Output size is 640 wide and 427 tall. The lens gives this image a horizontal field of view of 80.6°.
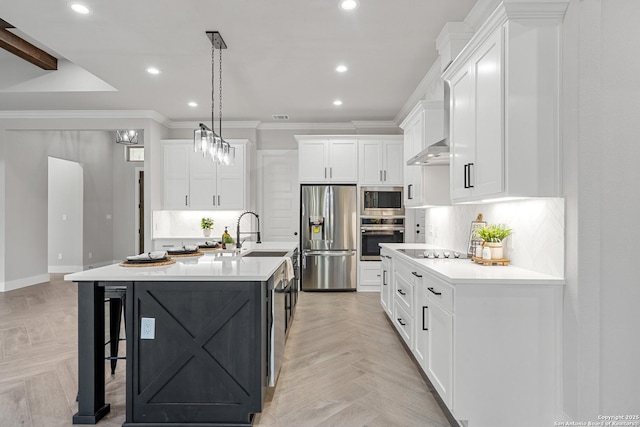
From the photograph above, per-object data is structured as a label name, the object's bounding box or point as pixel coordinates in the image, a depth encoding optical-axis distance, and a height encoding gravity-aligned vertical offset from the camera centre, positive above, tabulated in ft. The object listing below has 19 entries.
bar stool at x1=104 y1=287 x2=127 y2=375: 9.09 -2.75
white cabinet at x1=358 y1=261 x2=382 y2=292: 19.83 -3.12
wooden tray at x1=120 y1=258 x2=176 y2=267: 8.25 -1.09
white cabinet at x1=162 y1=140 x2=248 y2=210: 21.09 +1.91
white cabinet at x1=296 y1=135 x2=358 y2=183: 20.03 +3.01
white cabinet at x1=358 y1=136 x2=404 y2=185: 19.95 +2.96
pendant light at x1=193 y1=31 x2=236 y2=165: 10.43 +2.13
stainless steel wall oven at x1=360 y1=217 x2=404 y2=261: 19.66 -0.94
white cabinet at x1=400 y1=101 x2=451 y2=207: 12.15 +2.32
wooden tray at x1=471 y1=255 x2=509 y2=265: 8.41 -1.01
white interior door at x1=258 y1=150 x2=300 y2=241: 22.68 +1.29
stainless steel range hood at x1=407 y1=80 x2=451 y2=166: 10.12 +1.77
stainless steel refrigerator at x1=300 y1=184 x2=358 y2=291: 19.79 -1.23
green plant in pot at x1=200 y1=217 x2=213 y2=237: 21.07 -0.59
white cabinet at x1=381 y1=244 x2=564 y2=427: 6.63 -2.35
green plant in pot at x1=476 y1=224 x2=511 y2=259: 8.50 -0.50
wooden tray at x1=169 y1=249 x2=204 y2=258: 10.25 -1.10
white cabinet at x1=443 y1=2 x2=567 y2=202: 6.72 +2.14
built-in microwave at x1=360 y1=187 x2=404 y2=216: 19.80 +0.67
